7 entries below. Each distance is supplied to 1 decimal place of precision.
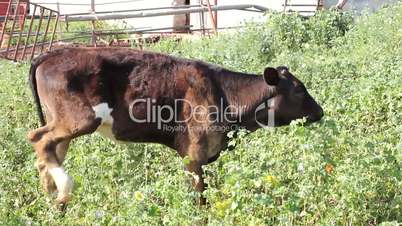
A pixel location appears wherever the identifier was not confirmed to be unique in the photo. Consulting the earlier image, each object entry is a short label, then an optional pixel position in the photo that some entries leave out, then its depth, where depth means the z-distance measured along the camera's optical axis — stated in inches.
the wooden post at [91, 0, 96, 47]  564.7
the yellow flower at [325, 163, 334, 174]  186.4
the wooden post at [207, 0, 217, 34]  631.5
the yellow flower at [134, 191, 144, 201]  170.9
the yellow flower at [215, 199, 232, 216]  174.9
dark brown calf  239.9
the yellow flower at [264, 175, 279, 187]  173.0
